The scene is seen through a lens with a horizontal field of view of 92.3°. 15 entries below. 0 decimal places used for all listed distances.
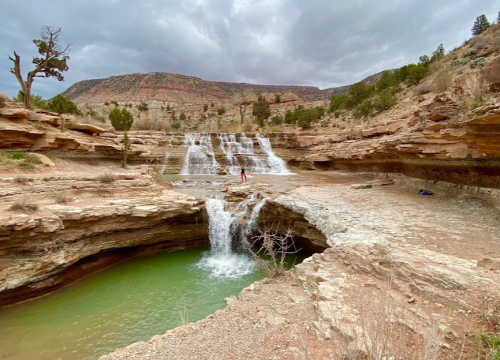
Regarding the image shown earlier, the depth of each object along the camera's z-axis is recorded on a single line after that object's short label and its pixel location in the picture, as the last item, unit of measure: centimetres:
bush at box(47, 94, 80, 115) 2108
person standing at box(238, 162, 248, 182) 1352
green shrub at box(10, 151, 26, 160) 877
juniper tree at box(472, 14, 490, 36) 2422
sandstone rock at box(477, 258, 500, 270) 323
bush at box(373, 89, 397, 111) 2089
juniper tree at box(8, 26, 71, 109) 1334
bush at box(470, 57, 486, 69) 1557
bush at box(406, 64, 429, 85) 2266
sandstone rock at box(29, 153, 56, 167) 958
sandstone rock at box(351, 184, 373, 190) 1020
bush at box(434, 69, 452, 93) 1231
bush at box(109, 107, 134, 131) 2264
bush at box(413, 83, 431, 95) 1867
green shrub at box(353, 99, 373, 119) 2238
